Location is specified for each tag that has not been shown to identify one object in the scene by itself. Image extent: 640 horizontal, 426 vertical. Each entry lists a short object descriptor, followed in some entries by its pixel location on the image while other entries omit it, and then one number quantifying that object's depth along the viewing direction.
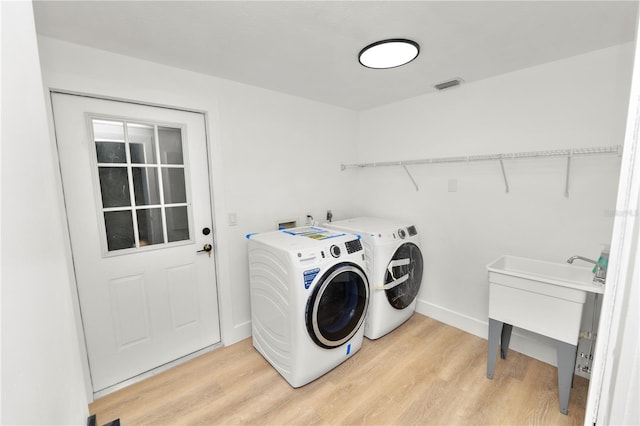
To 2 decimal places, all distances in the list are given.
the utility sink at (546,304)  1.62
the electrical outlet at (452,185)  2.51
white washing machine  1.80
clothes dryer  2.31
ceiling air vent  2.25
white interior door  1.75
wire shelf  1.73
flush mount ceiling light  1.65
